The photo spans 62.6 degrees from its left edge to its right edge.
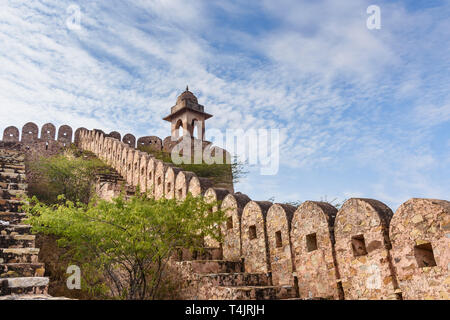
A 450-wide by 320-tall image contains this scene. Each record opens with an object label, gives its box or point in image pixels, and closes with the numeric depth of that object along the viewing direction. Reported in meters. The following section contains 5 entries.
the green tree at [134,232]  5.64
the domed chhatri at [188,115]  18.86
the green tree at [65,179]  13.50
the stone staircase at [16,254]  4.63
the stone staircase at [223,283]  4.81
